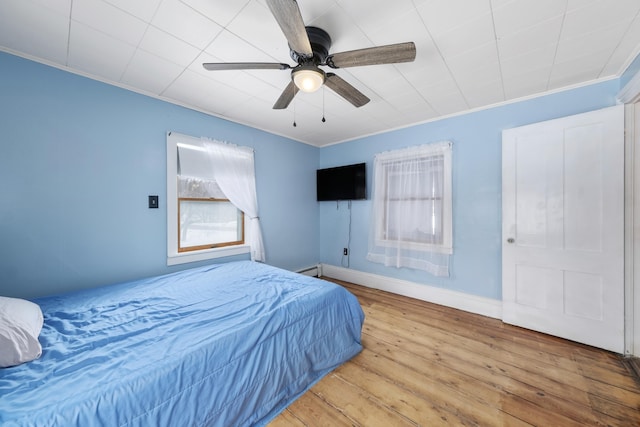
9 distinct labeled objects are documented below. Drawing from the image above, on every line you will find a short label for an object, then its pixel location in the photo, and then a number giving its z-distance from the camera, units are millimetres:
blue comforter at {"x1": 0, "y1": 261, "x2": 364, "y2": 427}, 923
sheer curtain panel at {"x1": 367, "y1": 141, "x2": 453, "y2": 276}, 3014
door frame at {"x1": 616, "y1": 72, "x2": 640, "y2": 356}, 1927
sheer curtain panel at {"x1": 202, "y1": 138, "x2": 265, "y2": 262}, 2900
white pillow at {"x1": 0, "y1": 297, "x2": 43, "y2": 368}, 1029
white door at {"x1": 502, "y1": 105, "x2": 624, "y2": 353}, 2010
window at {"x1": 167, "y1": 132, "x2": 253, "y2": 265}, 2555
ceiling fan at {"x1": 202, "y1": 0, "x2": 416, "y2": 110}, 1200
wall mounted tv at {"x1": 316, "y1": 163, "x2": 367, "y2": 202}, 3711
